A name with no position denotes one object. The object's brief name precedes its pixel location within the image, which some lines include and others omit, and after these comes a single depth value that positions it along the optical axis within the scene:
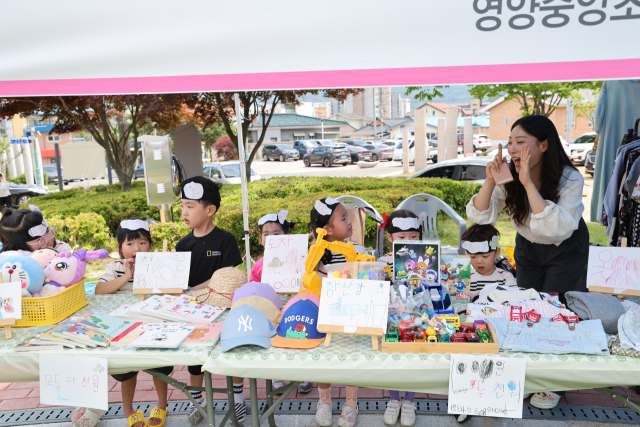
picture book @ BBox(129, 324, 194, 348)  2.07
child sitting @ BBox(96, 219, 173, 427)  2.73
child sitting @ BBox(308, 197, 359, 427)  2.75
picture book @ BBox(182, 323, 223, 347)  2.12
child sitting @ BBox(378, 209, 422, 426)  2.73
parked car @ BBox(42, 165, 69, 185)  27.02
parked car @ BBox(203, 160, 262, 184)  12.79
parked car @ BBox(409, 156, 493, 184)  9.50
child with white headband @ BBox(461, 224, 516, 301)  2.82
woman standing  2.28
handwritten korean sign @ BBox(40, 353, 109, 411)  2.04
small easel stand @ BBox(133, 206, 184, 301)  2.70
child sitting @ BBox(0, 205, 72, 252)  2.85
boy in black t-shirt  2.88
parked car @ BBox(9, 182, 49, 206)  15.20
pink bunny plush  2.50
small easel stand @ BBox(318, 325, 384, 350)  1.97
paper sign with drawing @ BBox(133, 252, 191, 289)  2.70
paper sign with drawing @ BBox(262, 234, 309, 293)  2.73
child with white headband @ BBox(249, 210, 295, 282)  3.10
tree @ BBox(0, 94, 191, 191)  9.40
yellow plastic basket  2.39
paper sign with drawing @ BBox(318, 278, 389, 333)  2.00
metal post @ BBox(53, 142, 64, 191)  17.62
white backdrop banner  2.02
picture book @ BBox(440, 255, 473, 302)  2.64
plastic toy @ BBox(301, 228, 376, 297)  2.28
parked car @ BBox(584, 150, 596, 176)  12.91
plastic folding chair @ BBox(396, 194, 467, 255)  4.64
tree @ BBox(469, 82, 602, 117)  10.90
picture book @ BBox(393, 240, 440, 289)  2.38
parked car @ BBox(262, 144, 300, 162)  32.09
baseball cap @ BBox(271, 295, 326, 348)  2.06
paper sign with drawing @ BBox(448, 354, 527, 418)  1.84
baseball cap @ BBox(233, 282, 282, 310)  2.28
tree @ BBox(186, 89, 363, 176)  8.33
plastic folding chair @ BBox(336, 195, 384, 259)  3.55
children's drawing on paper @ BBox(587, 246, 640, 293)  2.31
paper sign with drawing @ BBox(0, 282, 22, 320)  2.26
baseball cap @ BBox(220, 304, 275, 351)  2.00
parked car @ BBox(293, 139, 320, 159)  31.86
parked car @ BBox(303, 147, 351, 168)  26.83
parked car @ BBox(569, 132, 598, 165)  17.78
